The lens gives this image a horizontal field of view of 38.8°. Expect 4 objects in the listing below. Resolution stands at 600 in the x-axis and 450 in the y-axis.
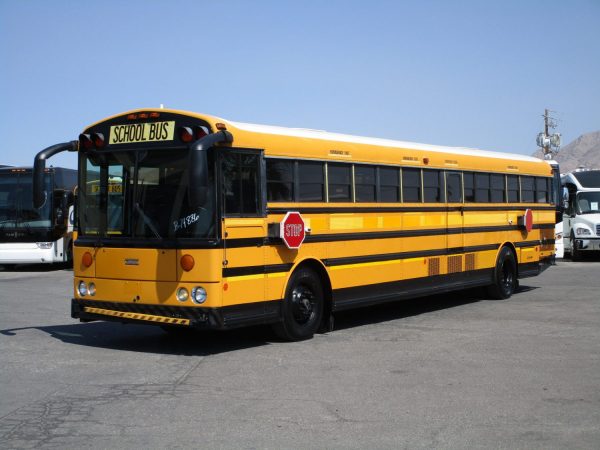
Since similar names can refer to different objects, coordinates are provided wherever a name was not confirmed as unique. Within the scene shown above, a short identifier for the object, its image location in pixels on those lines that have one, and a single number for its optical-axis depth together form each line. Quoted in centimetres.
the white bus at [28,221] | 2500
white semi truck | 2762
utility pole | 5478
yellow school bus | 923
